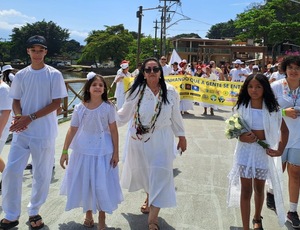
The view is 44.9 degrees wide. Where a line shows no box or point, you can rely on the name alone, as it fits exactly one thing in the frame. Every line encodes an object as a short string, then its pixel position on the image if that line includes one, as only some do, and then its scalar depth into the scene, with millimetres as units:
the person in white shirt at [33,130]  3676
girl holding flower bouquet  3545
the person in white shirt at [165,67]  12250
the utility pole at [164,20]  36750
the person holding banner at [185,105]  12352
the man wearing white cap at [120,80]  10434
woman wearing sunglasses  3768
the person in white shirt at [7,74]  6895
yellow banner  12185
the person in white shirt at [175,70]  12959
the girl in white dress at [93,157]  3559
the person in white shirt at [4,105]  4012
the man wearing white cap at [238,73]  15641
